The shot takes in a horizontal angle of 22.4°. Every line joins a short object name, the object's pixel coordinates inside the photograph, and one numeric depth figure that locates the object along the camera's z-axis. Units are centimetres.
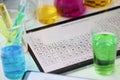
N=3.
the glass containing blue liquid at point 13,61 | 71
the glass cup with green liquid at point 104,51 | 70
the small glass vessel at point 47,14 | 93
